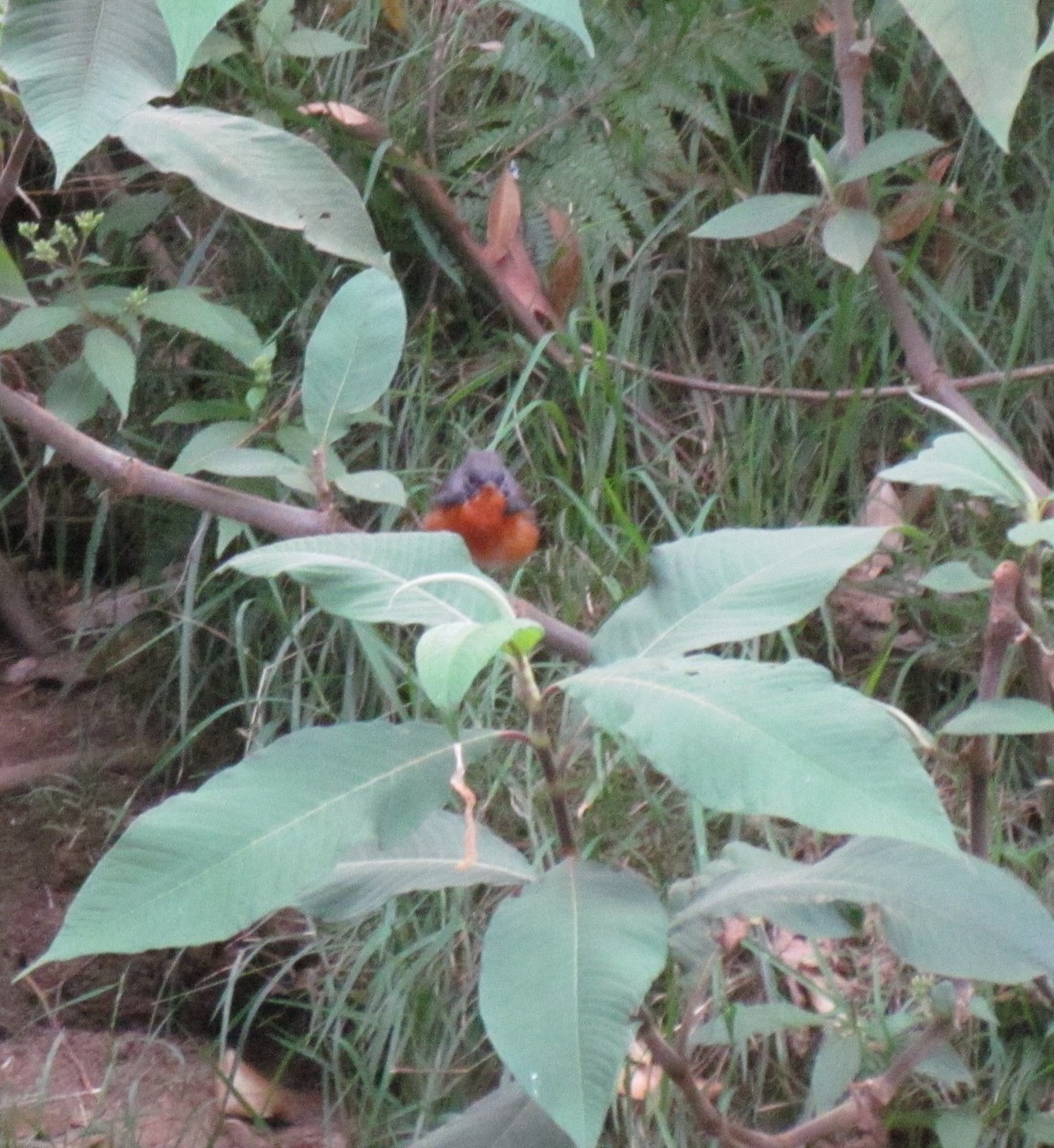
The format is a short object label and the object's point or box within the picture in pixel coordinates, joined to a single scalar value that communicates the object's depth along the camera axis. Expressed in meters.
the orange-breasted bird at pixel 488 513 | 6.19
